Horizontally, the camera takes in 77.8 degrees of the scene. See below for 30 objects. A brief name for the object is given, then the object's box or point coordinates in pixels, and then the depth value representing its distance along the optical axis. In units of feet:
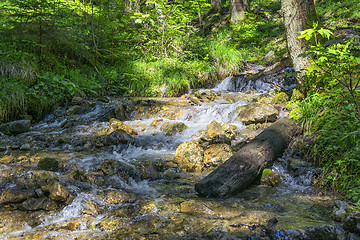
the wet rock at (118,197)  8.72
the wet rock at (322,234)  6.23
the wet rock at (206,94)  26.27
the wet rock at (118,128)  18.01
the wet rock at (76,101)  24.03
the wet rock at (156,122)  19.85
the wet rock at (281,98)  19.10
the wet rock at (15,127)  17.84
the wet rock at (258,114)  17.24
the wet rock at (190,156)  12.71
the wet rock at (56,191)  8.27
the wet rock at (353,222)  6.61
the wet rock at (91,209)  8.00
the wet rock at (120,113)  22.52
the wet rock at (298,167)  10.71
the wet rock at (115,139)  15.80
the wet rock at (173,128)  18.15
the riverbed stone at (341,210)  7.29
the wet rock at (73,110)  22.51
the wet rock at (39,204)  7.93
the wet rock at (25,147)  14.30
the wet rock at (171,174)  11.59
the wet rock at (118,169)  11.16
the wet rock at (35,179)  8.79
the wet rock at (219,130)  15.72
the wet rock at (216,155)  12.67
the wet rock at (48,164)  11.13
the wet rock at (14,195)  8.07
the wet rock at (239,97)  25.31
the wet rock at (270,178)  10.22
